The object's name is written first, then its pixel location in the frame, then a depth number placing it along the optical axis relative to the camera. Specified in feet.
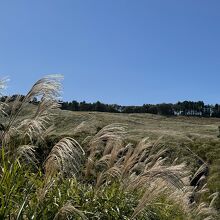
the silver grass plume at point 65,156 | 14.66
